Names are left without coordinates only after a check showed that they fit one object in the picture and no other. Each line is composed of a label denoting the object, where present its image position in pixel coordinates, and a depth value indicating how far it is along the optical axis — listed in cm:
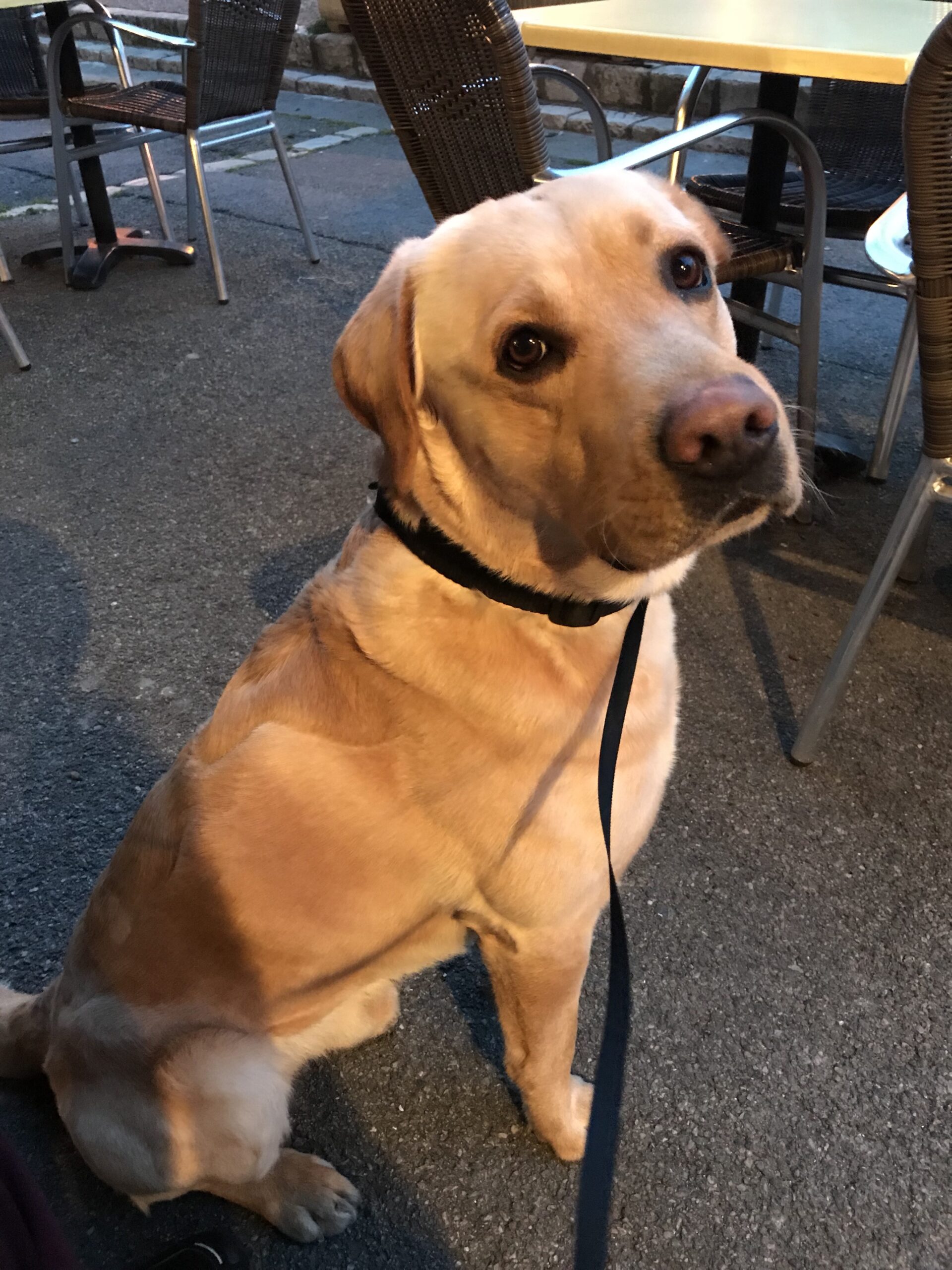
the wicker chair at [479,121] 232
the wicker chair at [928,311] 148
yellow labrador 116
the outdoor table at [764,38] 212
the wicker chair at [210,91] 401
